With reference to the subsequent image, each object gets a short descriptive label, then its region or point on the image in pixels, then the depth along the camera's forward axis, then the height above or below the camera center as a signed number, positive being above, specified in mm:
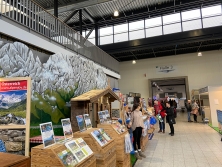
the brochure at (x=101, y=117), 3891 -428
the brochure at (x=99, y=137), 2778 -662
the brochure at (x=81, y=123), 2958 -414
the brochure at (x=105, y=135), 3068 -682
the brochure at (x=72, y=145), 2186 -621
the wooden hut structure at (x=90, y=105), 3911 -127
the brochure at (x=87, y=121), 3183 -420
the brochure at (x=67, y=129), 2444 -425
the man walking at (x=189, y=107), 11031 -647
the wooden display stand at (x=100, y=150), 2621 -845
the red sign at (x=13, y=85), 2695 +285
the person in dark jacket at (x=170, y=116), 6946 -771
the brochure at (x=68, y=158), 1957 -716
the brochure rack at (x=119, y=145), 3314 -964
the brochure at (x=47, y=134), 2031 -426
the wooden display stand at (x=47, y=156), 1932 -674
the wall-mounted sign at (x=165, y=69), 13986 +2592
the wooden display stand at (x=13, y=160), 1289 -483
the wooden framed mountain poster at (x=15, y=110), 2627 -124
